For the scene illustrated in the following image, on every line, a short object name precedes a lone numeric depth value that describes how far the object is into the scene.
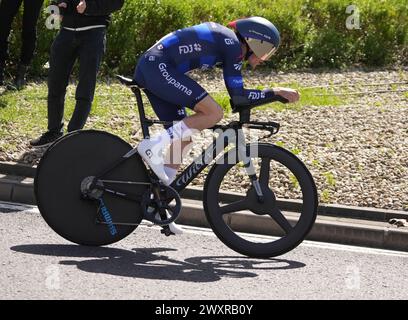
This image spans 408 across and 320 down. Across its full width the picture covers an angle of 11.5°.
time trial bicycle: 13.51
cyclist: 13.42
